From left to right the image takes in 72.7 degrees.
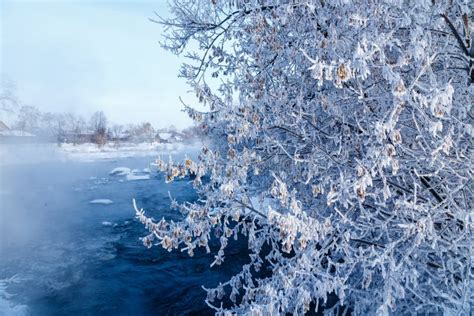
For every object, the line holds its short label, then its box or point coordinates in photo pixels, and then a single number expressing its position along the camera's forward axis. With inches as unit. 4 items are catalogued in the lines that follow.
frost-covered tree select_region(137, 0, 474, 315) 126.3
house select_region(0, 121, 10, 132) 1756.3
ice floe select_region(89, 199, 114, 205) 702.9
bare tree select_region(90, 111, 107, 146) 2649.6
